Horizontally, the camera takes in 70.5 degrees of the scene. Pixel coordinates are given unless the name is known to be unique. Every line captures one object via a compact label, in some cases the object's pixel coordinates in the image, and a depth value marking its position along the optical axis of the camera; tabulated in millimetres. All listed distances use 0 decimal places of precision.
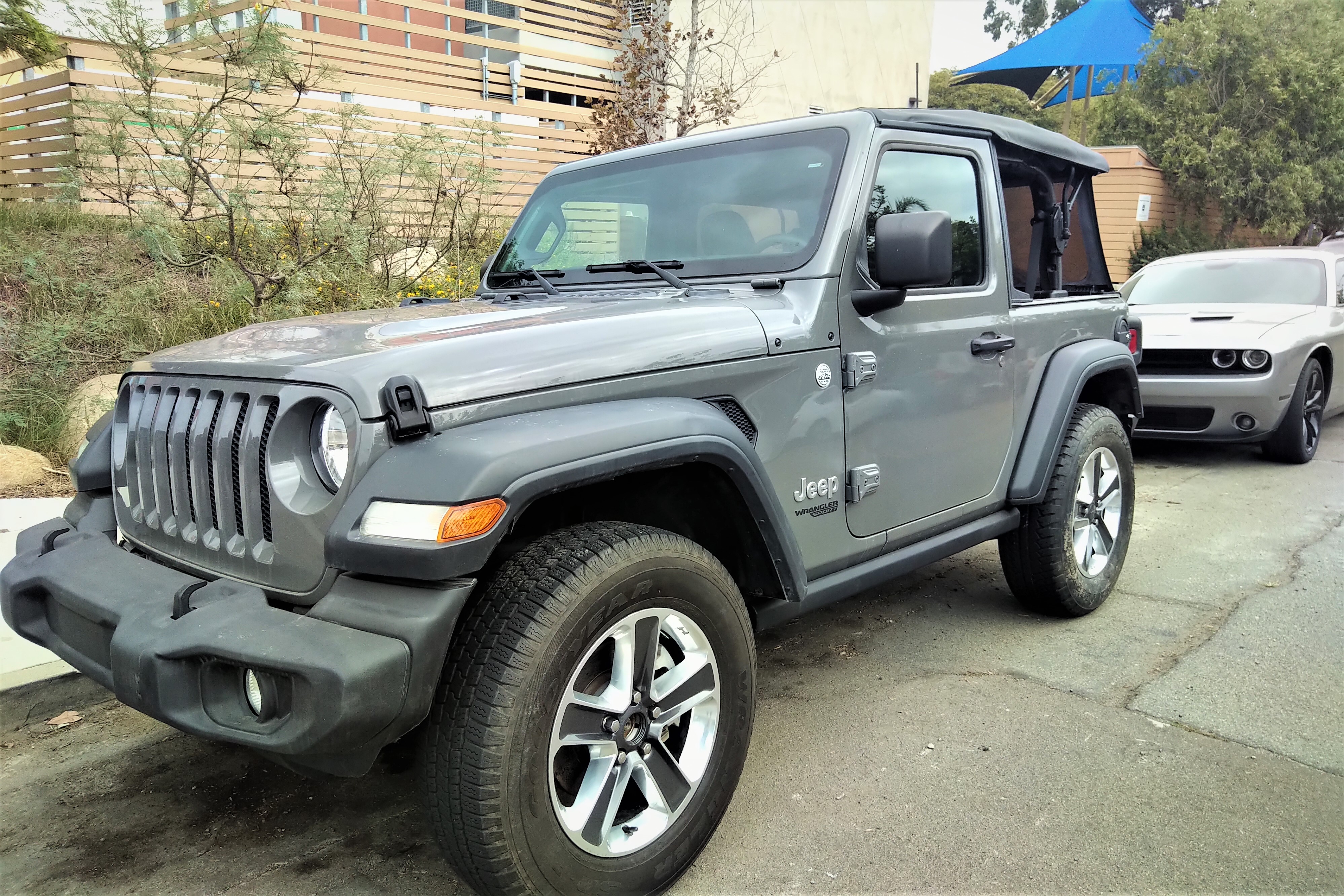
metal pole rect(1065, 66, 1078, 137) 22047
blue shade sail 20047
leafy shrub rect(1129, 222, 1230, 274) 18297
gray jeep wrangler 1940
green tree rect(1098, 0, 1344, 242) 17969
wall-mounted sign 18344
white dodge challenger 7035
